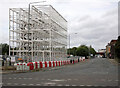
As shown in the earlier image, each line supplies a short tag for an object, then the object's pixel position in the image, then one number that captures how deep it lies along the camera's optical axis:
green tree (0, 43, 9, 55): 57.09
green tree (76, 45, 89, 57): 71.16
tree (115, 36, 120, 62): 29.02
